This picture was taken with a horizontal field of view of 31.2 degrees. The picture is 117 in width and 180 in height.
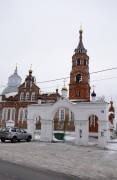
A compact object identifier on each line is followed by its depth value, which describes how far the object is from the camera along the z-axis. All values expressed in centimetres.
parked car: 2248
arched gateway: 2316
